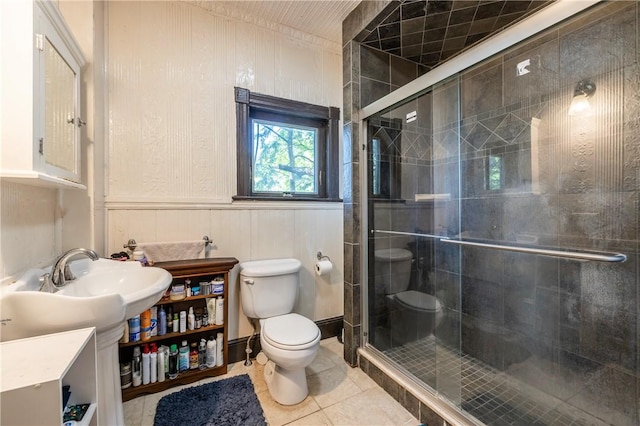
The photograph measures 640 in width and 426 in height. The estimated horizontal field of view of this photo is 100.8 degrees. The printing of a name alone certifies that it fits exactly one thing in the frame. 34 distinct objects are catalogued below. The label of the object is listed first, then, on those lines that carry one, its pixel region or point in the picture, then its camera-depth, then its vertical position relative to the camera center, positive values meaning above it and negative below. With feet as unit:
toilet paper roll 6.70 -1.37
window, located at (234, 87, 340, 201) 6.31 +1.71
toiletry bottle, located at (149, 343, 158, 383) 5.10 -2.91
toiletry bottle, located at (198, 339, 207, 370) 5.57 -2.96
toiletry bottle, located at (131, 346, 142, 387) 4.99 -2.88
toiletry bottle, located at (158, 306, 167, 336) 5.24 -2.15
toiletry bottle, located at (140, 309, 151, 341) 5.01 -2.10
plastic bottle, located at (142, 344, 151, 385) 5.05 -2.92
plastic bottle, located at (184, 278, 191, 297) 5.41 -1.48
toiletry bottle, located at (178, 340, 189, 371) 5.37 -2.93
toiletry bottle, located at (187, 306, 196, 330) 5.48 -2.21
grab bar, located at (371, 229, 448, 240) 6.27 -0.52
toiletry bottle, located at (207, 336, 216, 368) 5.57 -2.95
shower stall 4.28 -0.30
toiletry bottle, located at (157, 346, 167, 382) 5.17 -2.95
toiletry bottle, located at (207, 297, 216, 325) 5.66 -2.04
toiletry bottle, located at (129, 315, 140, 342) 4.90 -2.13
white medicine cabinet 2.86 +1.44
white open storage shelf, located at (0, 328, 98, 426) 1.73 -1.13
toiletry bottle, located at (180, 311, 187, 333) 5.40 -2.20
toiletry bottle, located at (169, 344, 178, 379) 5.32 -2.97
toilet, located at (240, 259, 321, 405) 4.70 -2.23
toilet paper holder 7.09 -1.15
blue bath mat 4.44 -3.45
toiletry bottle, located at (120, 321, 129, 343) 4.87 -2.23
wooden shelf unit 5.07 -2.38
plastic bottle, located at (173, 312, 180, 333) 5.35 -2.21
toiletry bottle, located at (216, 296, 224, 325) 5.66 -2.07
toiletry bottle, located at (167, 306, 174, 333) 5.35 -2.16
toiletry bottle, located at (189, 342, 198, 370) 5.45 -3.00
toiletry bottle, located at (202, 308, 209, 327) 5.63 -2.24
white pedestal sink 2.56 -1.00
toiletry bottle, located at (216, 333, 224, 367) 5.66 -2.96
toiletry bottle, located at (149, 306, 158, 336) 5.11 -2.07
